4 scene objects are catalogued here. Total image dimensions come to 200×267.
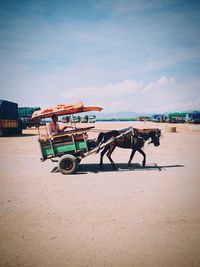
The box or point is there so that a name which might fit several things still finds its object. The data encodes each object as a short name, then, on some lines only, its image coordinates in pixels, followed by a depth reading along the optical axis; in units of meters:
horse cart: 8.86
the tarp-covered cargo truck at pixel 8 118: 25.02
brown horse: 9.89
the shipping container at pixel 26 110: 40.50
